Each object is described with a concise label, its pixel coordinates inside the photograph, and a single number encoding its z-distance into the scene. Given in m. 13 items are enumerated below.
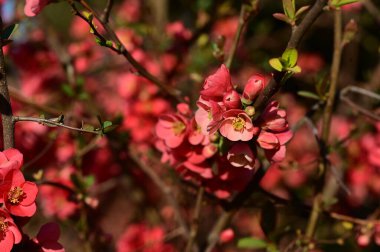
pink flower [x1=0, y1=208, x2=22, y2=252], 0.87
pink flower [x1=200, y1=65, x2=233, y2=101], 0.88
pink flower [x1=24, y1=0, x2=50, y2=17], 0.94
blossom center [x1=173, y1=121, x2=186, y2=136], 0.99
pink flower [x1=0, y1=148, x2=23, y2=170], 0.86
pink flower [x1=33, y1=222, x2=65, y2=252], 0.90
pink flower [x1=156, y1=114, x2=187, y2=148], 0.98
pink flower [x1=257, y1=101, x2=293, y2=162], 0.90
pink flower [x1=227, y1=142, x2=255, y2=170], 0.90
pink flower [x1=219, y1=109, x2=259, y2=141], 0.88
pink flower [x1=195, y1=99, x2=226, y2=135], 0.88
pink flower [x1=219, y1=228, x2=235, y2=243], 1.08
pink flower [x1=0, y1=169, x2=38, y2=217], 0.87
